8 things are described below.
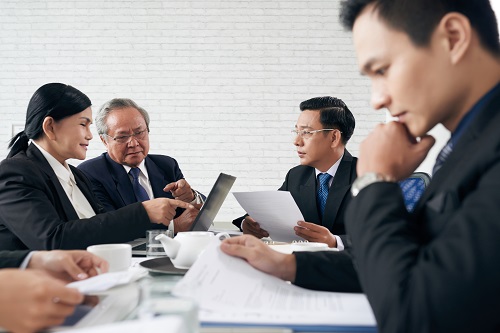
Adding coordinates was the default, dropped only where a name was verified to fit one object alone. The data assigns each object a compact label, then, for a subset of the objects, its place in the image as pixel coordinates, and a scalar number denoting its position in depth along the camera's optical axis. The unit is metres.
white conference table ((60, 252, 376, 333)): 0.71
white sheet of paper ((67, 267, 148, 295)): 0.87
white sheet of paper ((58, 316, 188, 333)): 0.55
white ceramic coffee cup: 1.15
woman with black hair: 1.73
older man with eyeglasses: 2.73
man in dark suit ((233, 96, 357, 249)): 2.49
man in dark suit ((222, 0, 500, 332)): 0.62
